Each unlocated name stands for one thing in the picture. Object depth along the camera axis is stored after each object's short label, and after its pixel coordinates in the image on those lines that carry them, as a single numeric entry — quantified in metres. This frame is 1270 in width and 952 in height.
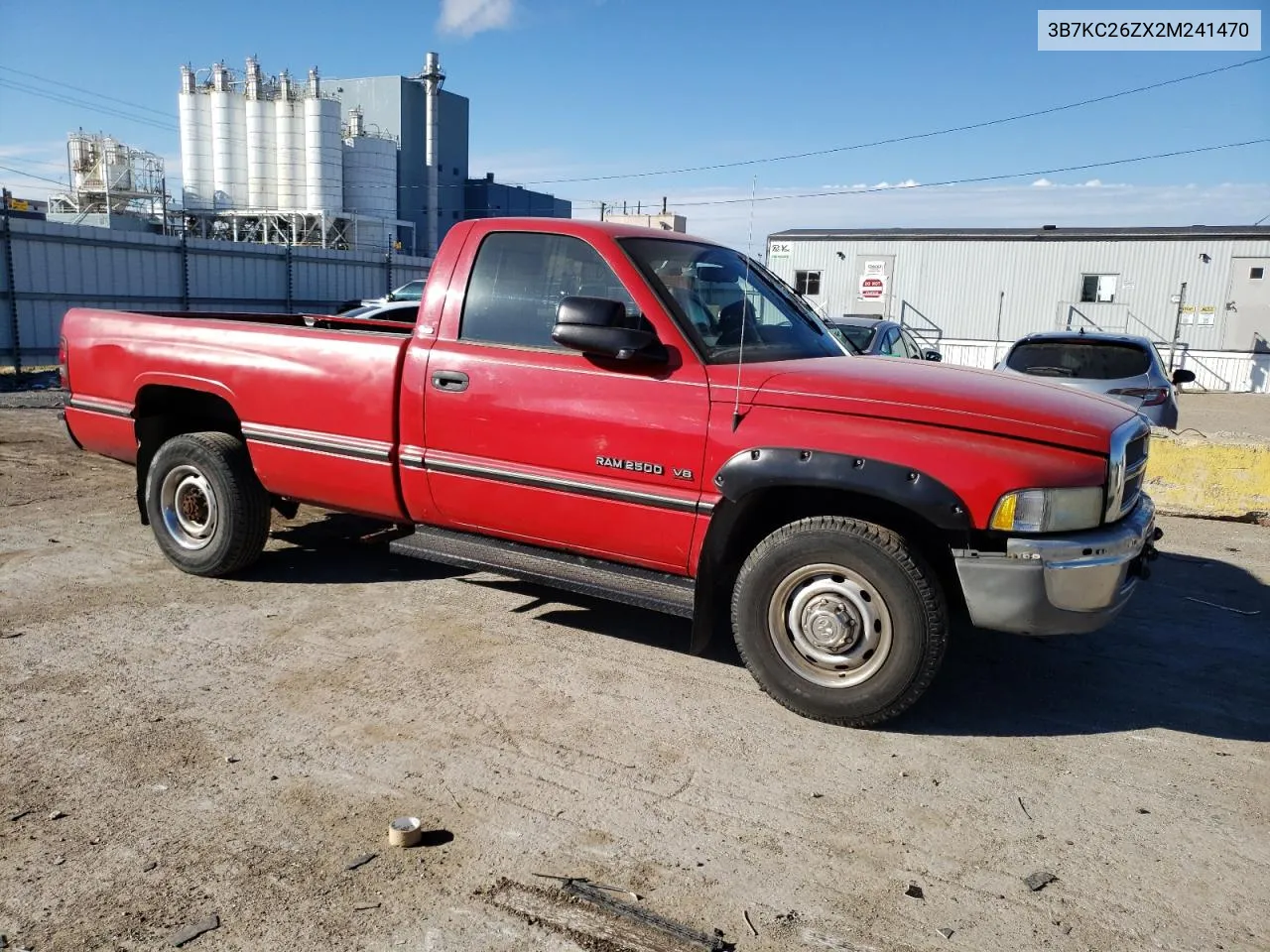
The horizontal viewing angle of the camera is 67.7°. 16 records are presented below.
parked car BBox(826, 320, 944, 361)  11.03
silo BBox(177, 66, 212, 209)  39.34
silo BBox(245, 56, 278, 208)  38.53
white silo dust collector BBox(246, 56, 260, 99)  38.78
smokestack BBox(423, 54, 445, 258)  44.28
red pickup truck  3.56
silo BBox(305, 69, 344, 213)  38.19
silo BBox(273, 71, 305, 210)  38.38
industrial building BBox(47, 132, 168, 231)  38.78
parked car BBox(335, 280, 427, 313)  19.50
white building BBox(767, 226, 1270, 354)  25.84
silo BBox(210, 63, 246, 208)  38.84
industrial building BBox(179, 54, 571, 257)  38.34
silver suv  8.10
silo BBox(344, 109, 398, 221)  41.12
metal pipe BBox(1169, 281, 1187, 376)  26.22
